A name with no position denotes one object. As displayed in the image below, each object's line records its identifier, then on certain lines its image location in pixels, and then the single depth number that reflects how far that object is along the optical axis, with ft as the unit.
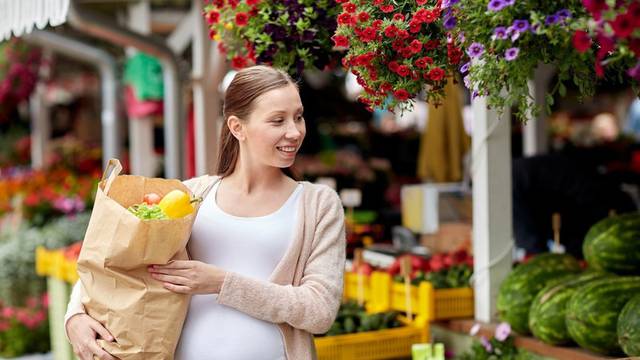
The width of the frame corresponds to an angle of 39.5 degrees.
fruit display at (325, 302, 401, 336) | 13.50
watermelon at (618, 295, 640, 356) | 10.04
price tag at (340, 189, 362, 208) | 20.01
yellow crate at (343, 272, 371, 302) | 15.47
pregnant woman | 8.33
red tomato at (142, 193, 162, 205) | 8.20
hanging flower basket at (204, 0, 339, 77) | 10.21
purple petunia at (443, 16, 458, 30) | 7.15
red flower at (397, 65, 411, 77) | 7.99
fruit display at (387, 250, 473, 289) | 14.42
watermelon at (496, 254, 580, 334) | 12.60
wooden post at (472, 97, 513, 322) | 13.33
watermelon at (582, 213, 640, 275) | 12.18
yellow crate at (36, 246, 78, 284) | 18.15
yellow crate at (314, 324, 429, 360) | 12.94
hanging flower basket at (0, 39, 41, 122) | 35.42
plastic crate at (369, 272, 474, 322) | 13.89
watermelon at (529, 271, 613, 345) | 11.60
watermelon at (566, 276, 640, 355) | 10.83
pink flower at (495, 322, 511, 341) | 12.57
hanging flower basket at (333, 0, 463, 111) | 7.93
